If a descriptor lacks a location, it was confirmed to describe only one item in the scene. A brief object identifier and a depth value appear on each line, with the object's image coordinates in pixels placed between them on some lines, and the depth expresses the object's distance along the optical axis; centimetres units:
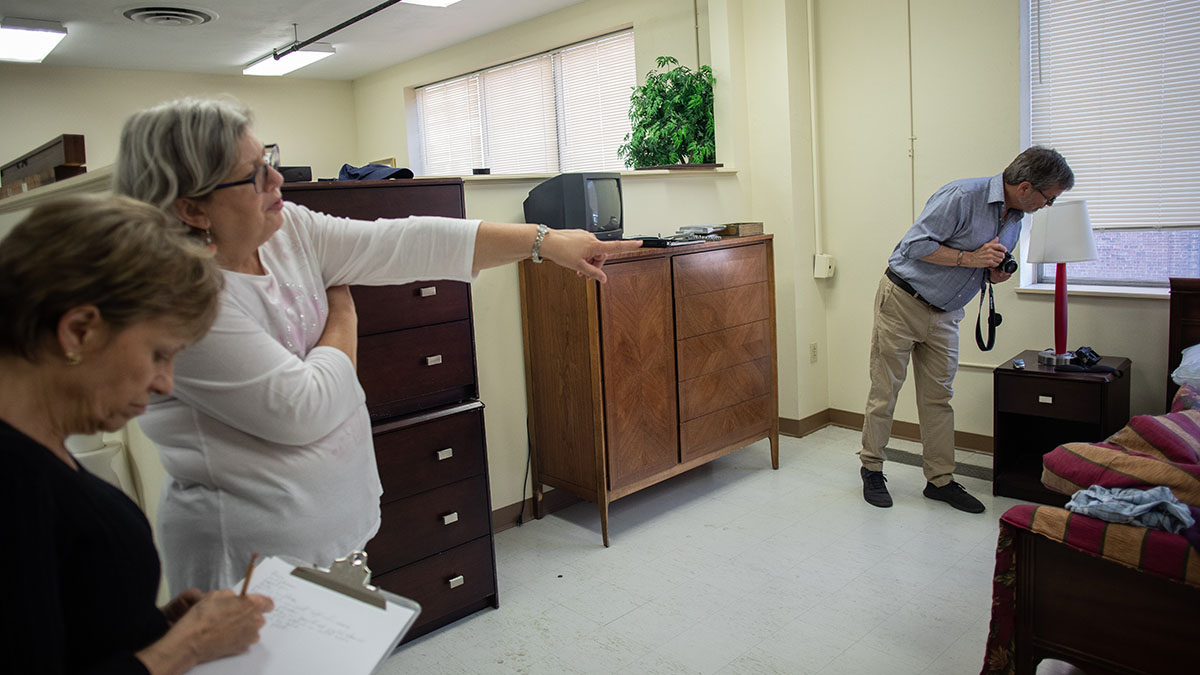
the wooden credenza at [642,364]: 319
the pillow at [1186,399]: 264
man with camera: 315
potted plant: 436
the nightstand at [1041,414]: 316
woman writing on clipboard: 74
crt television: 323
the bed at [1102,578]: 174
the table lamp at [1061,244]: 324
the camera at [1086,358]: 331
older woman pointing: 114
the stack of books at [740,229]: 376
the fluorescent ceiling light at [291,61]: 727
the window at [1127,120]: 334
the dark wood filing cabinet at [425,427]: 244
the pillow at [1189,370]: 286
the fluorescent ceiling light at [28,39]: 564
